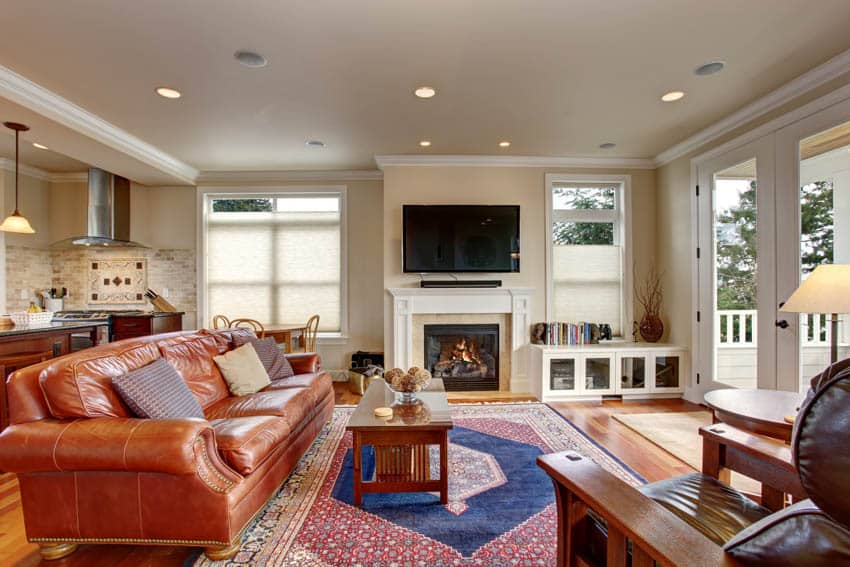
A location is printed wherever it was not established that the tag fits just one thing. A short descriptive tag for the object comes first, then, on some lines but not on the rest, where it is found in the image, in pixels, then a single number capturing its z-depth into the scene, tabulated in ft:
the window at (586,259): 15.83
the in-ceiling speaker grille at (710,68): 8.87
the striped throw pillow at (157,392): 6.05
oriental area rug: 5.74
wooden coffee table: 6.94
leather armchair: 1.87
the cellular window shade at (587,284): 15.85
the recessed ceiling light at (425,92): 9.93
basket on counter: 10.22
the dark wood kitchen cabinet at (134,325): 14.73
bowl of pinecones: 8.15
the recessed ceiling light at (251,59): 8.34
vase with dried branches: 14.88
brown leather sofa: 5.34
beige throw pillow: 9.30
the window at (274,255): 17.35
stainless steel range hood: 16.11
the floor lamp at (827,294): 6.08
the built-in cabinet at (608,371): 14.02
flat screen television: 14.87
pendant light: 12.01
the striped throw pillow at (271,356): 10.47
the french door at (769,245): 9.27
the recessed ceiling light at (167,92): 9.88
